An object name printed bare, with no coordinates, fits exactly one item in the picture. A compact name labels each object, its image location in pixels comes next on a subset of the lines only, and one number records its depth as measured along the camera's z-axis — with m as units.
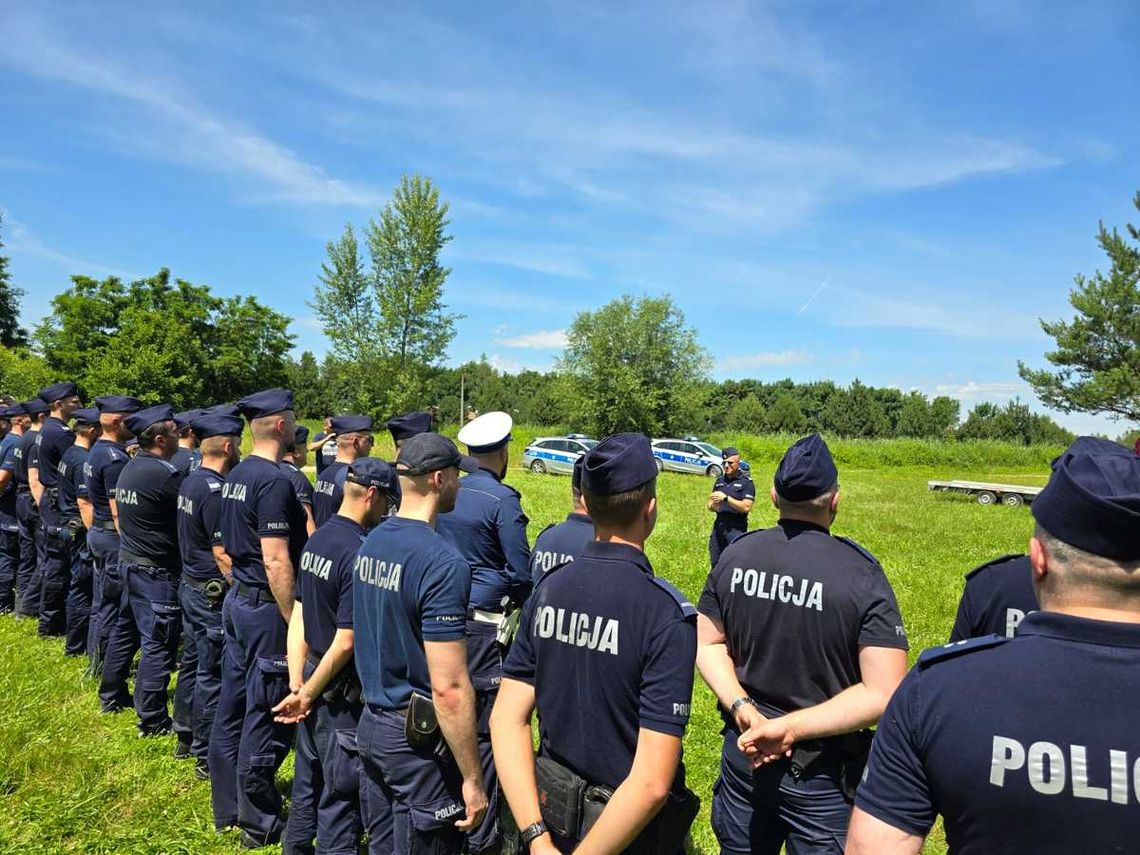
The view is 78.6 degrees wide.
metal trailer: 23.28
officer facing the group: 8.82
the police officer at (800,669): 2.62
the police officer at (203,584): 4.68
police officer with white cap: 4.23
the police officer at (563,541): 3.78
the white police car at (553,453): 29.50
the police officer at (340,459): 5.88
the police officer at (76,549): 6.82
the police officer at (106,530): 5.76
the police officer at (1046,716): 1.36
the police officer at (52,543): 7.35
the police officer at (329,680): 3.34
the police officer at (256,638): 4.03
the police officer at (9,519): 8.09
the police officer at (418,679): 2.83
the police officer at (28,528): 7.77
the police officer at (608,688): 2.08
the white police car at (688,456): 30.33
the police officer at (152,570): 5.27
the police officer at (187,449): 5.55
